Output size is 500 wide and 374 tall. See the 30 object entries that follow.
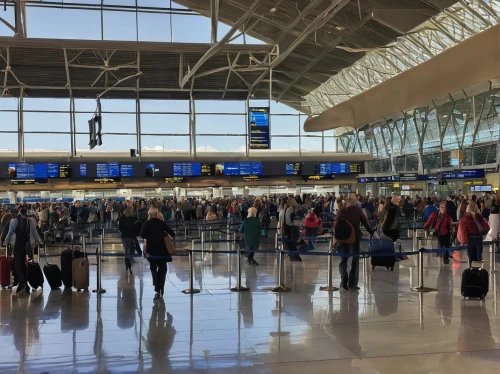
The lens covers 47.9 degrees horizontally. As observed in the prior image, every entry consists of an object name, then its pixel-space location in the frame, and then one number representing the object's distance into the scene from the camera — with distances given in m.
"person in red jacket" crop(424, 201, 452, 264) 12.85
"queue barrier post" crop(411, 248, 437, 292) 9.17
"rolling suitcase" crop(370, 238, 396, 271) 10.95
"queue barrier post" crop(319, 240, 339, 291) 9.48
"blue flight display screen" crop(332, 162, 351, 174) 35.97
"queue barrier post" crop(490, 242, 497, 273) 10.62
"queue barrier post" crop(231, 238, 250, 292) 9.52
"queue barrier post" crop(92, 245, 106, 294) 9.48
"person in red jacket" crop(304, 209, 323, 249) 16.02
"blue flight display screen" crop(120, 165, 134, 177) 32.97
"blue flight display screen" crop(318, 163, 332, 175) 35.34
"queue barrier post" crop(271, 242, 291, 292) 9.43
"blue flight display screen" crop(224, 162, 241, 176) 34.41
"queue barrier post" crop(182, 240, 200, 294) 9.33
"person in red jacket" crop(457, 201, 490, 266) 11.21
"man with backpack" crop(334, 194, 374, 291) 9.53
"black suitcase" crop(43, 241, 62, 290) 9.81
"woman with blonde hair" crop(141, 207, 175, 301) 9.14
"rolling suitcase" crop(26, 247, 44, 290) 9.75
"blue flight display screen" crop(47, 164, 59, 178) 32.09
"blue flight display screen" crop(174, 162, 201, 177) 33.53
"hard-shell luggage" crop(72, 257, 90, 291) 9.59
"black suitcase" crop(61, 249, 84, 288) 9.76
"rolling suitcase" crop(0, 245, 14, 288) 10.15
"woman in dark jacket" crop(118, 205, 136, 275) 12.08
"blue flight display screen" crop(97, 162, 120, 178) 32.94
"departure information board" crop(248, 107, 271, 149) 32.03
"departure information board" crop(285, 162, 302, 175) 34.88
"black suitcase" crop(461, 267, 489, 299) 8.40
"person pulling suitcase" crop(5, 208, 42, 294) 9.66
